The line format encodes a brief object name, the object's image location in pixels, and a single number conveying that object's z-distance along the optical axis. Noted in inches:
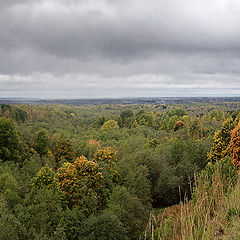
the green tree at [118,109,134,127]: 3900.8
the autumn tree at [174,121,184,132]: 2883.4
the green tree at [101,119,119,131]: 3166.3
